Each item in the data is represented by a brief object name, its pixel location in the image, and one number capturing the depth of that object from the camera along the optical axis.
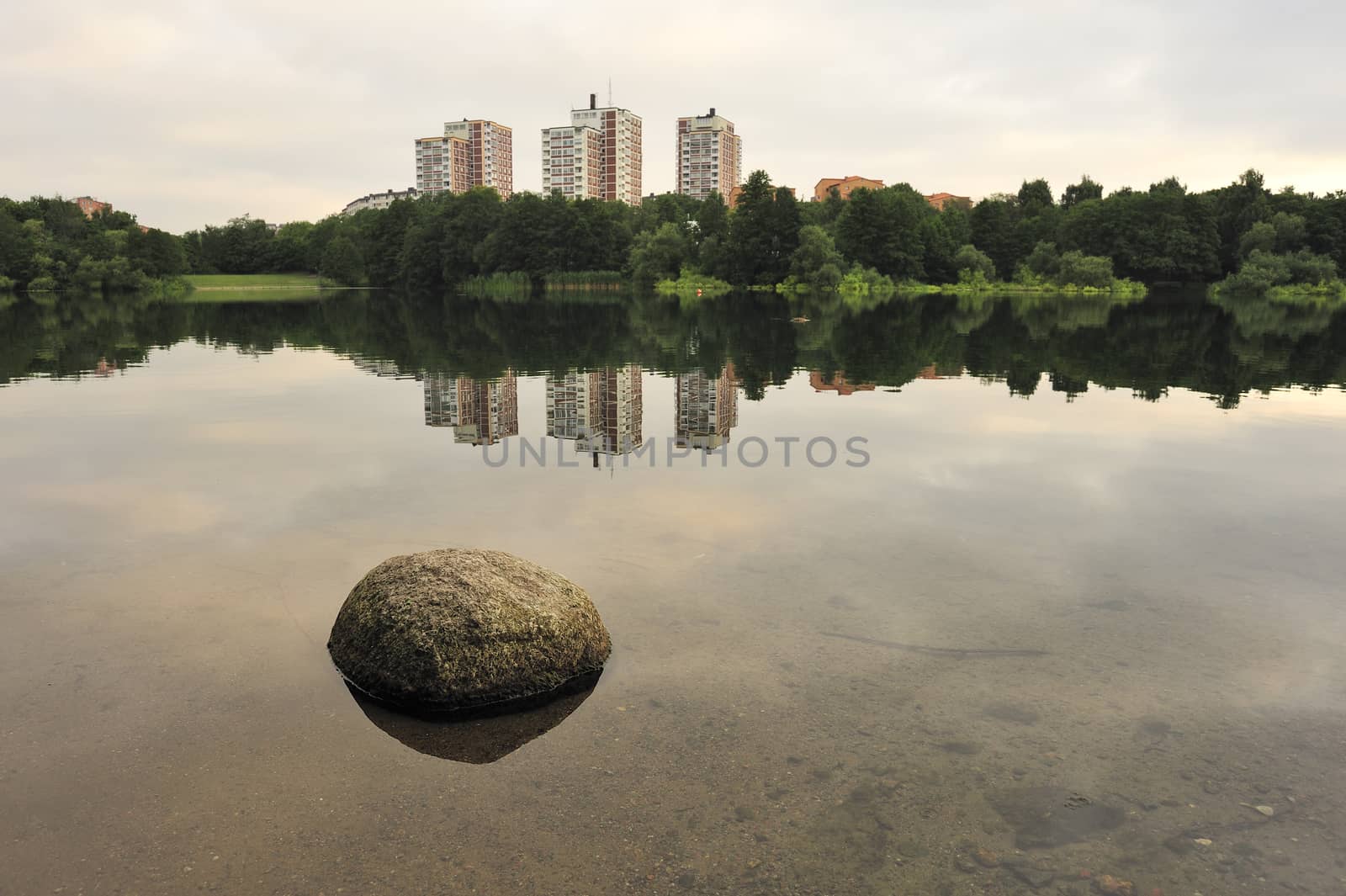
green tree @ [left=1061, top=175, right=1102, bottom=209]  166.00
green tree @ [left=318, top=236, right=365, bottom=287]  152.25
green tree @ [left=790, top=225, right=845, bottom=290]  110.50
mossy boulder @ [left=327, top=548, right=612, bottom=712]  8.09
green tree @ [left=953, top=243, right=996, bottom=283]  121.88
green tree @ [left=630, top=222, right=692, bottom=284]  123.25
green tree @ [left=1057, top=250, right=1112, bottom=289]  114.44
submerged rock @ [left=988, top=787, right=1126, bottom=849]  6.30
